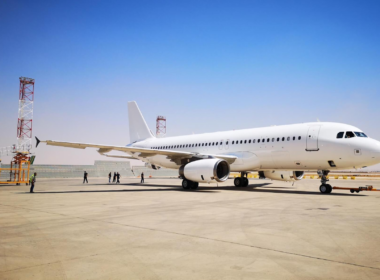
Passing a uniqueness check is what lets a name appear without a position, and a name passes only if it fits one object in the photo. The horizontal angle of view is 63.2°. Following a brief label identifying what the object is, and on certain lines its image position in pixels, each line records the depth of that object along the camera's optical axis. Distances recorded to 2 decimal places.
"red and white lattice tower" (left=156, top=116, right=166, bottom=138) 93.44
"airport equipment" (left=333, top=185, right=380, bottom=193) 18.53
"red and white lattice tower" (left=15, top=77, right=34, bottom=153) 44.15
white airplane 17.31
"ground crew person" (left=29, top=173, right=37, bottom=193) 18.69
